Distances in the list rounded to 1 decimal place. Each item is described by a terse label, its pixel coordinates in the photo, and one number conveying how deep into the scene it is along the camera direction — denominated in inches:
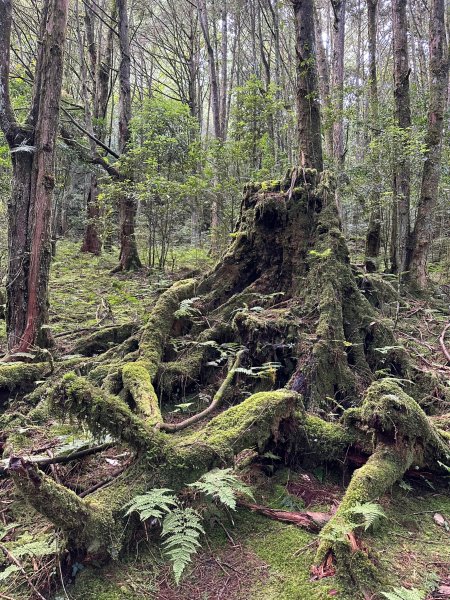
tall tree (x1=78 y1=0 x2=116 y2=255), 543.3
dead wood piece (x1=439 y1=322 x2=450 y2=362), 222.6
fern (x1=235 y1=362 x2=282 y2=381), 158.2
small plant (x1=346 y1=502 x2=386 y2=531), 99.9
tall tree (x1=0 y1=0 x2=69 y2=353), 226.8
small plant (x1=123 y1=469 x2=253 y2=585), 92.8
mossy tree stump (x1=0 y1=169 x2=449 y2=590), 106.4
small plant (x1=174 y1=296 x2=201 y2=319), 207.6
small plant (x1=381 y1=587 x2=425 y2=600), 81.5
